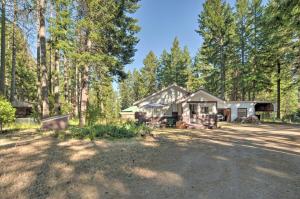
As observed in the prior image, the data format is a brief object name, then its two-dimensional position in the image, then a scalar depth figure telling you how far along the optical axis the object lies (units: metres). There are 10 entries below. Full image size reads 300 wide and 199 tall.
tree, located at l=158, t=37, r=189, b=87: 26.62
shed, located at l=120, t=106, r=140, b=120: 26.91
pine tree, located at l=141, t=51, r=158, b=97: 32.44
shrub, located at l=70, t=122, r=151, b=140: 5.68
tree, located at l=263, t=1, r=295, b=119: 14.67
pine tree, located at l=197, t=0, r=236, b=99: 18.26
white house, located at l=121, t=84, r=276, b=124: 12.63
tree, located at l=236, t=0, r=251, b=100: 18.83
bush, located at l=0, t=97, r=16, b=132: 6.89
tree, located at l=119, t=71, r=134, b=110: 40.82
